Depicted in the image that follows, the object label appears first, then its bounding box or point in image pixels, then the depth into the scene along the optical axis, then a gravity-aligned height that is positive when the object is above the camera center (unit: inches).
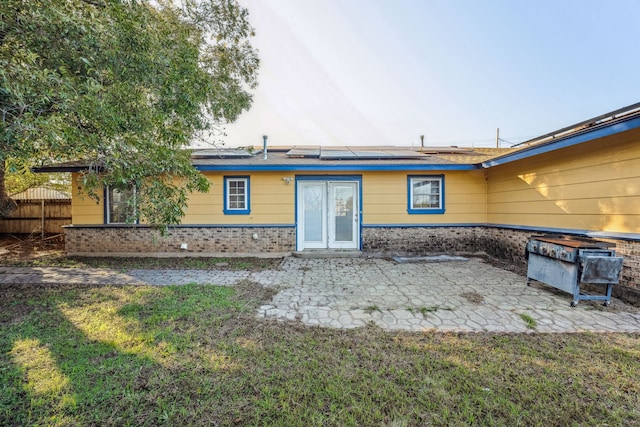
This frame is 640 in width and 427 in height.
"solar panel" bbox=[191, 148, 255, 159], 315.0 +72.7
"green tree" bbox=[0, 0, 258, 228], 106.2 +58.8
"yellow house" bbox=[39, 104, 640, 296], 284.2 +0.6
